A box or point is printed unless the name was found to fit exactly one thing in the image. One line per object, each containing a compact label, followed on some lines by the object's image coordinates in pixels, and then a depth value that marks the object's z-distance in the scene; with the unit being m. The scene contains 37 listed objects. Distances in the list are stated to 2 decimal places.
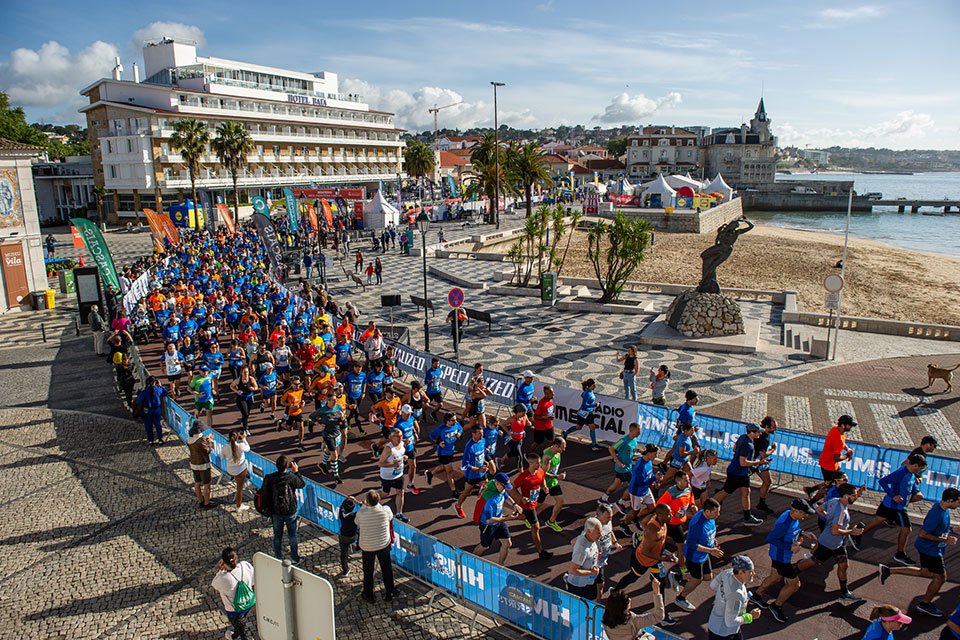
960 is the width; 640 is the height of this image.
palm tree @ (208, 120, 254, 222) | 55.22
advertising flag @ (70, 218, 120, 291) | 19.94
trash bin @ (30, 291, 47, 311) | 27.11
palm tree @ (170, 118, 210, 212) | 54.56
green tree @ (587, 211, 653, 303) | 25.12
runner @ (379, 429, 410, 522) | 9.21
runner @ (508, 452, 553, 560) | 8.12
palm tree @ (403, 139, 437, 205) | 95.62
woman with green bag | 6.49
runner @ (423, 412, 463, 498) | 9.95
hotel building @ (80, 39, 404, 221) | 63.22
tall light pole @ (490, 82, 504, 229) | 47.14
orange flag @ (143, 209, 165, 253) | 31.98
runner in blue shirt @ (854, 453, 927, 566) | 7.90
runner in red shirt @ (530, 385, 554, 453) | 11.07
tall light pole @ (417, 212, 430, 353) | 19.17
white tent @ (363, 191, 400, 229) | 46.81
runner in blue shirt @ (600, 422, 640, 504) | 9.30
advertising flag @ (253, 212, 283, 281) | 25.88
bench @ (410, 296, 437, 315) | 23.07
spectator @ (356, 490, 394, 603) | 7.39
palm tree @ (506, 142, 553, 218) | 54.00
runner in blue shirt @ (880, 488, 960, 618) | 7.08
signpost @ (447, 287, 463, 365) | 17.38
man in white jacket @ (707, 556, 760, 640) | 5.82
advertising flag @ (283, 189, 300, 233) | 39.06
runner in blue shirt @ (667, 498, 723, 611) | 6.87
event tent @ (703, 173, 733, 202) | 75.12
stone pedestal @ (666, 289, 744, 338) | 20.41
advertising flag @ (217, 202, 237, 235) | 39.56
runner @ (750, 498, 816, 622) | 6.80
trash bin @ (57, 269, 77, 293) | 30.56
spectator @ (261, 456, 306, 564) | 8.13
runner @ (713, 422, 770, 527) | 8.98
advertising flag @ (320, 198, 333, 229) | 45.90
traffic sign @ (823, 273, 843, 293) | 17.68
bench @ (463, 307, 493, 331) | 21.85
